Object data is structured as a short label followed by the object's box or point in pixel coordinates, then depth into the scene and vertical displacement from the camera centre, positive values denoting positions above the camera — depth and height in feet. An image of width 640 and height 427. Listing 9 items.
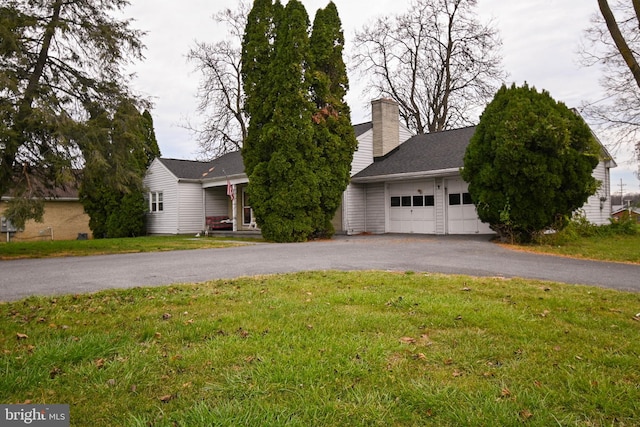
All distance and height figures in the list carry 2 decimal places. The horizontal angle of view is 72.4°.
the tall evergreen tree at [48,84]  37.11 +13.18
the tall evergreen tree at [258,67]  53.78 +18.40
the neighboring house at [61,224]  84.69 -0.73
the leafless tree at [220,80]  98.48 +31.38
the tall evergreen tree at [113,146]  39.55 +7.02
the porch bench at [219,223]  77.05 -1.08
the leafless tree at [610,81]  49.42 +16.95
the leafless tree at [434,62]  91.25 +33.00
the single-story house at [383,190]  55.47 +3.71
